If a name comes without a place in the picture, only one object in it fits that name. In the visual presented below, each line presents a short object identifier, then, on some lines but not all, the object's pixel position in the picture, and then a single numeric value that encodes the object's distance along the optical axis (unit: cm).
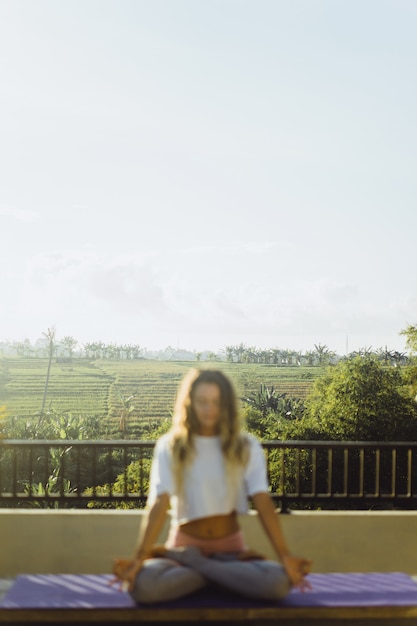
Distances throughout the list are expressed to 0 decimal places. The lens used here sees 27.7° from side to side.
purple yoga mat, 274
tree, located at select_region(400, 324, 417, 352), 3226
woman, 270
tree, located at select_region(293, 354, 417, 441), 3038
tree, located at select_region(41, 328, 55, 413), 6049
